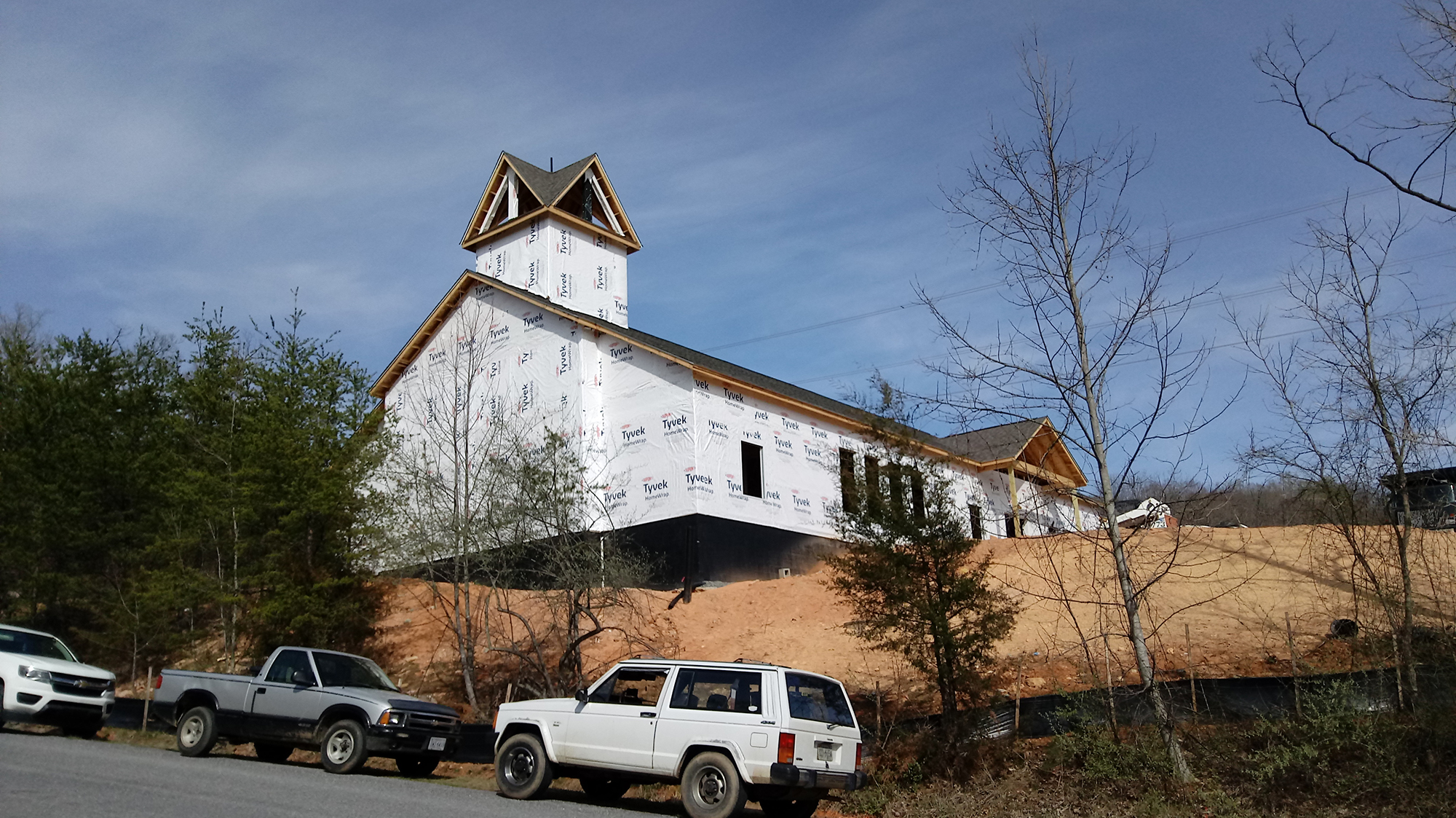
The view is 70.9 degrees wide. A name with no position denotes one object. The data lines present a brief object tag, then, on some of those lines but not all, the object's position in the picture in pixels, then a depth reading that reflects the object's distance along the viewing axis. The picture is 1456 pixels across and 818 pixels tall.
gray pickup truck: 14.30
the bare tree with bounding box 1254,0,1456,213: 9.86
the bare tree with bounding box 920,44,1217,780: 11.65
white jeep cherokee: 11.02
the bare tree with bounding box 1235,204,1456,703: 13.09
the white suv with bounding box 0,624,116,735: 17.12
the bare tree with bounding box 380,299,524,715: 21.05
